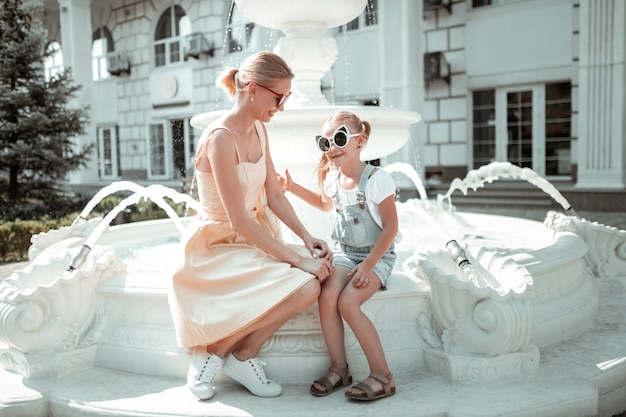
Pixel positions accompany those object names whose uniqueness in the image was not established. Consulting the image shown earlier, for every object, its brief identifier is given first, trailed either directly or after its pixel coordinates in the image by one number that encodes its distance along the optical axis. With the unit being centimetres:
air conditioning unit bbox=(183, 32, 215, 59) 1850
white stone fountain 247
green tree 1246
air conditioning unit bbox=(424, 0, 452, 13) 1422
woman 248
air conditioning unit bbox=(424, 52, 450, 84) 1434
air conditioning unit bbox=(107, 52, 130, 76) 2117
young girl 251
